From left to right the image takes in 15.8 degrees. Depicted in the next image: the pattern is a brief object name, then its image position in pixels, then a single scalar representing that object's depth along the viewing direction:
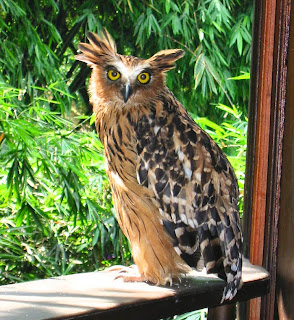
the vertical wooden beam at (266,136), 1.62
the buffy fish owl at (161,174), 1.58
